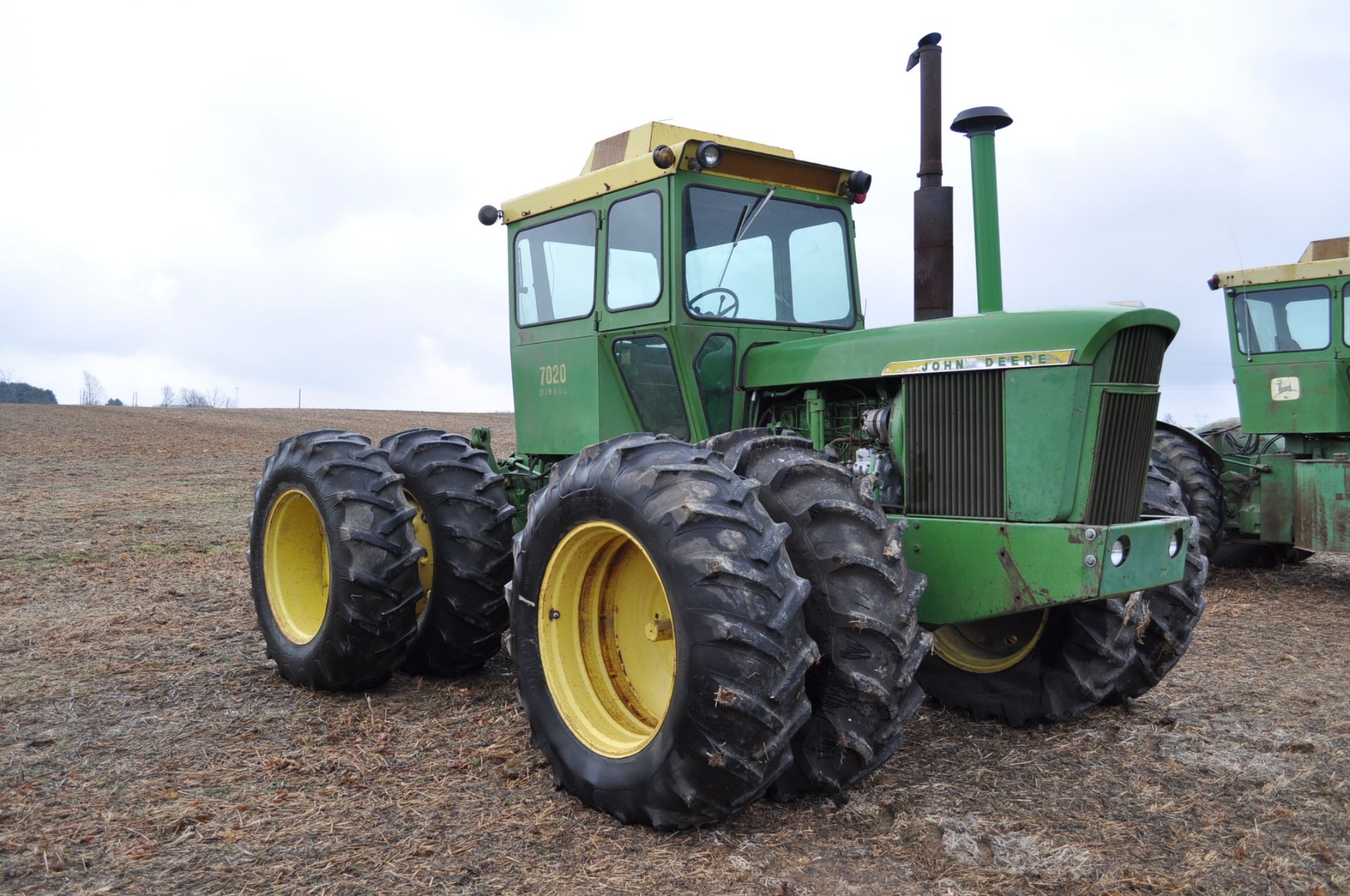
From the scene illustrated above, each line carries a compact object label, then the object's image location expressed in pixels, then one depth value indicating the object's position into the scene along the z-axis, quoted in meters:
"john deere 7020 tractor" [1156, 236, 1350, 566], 9.16
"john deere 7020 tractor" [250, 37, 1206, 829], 3.67
